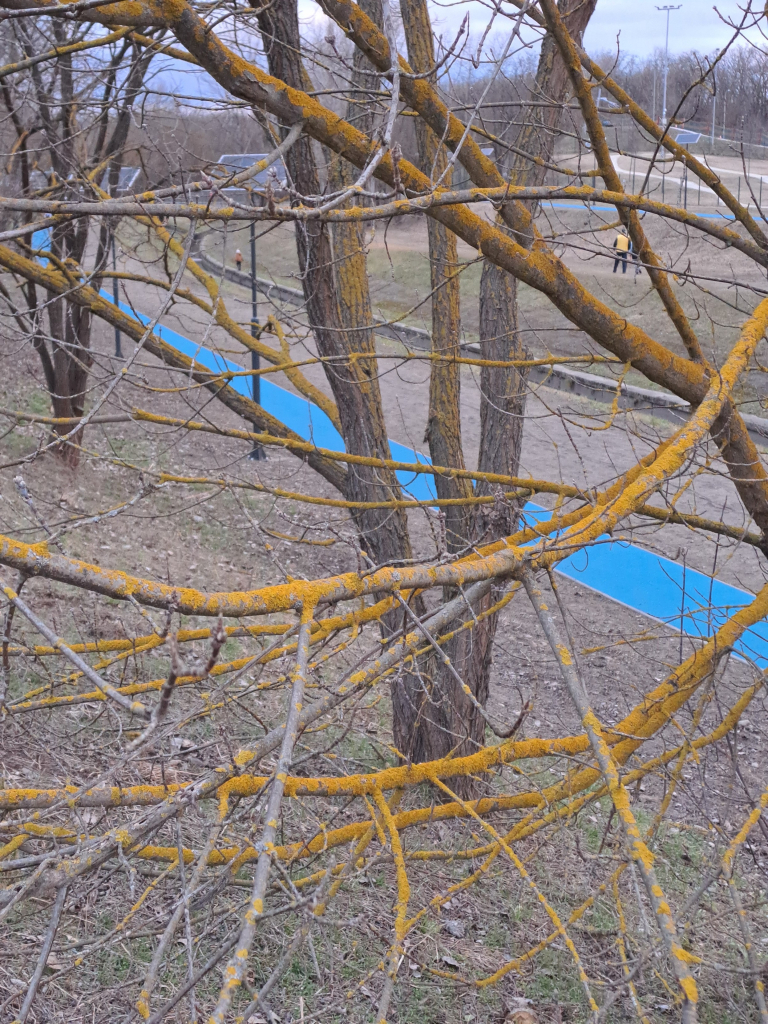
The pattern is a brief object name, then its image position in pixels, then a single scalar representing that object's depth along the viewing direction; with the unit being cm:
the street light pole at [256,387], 1188
